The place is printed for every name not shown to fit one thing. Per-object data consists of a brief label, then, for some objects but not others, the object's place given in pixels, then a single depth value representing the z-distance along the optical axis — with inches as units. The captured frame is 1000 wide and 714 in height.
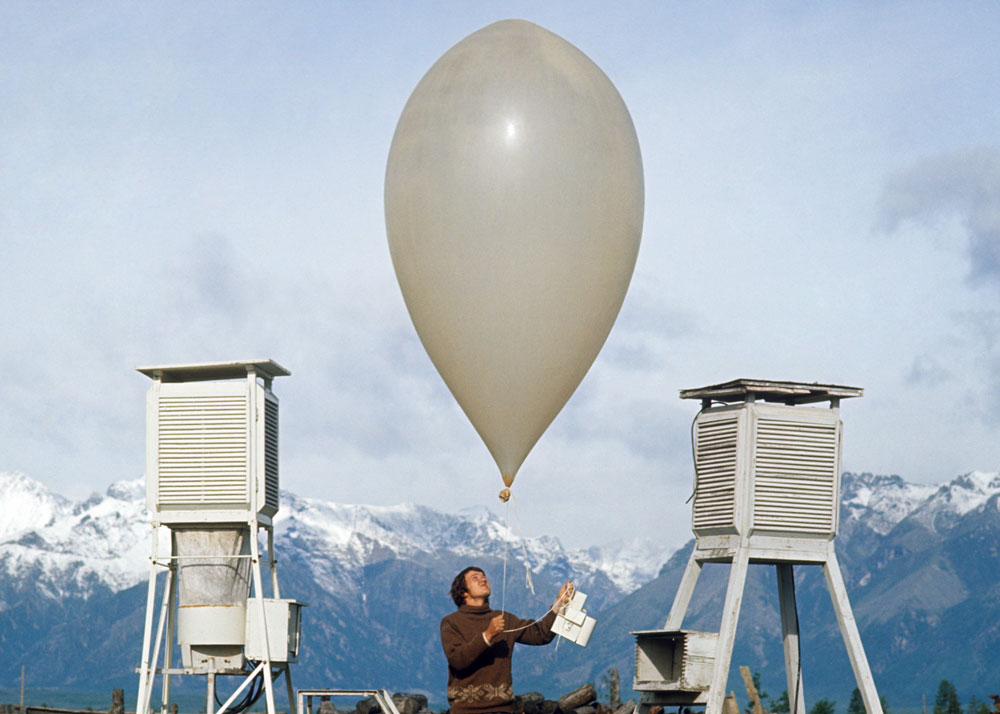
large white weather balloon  594.2
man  501.7
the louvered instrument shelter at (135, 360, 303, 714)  881.5
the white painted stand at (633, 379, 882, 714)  852.6
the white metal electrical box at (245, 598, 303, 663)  884.0
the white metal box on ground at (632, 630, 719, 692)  856.3
